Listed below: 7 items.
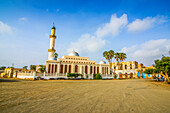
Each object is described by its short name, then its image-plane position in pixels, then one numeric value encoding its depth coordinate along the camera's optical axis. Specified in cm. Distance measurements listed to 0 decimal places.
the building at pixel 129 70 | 5360
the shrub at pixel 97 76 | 3652
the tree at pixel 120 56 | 5322
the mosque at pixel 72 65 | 3791
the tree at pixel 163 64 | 2191
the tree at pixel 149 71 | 3859
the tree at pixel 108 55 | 5222
